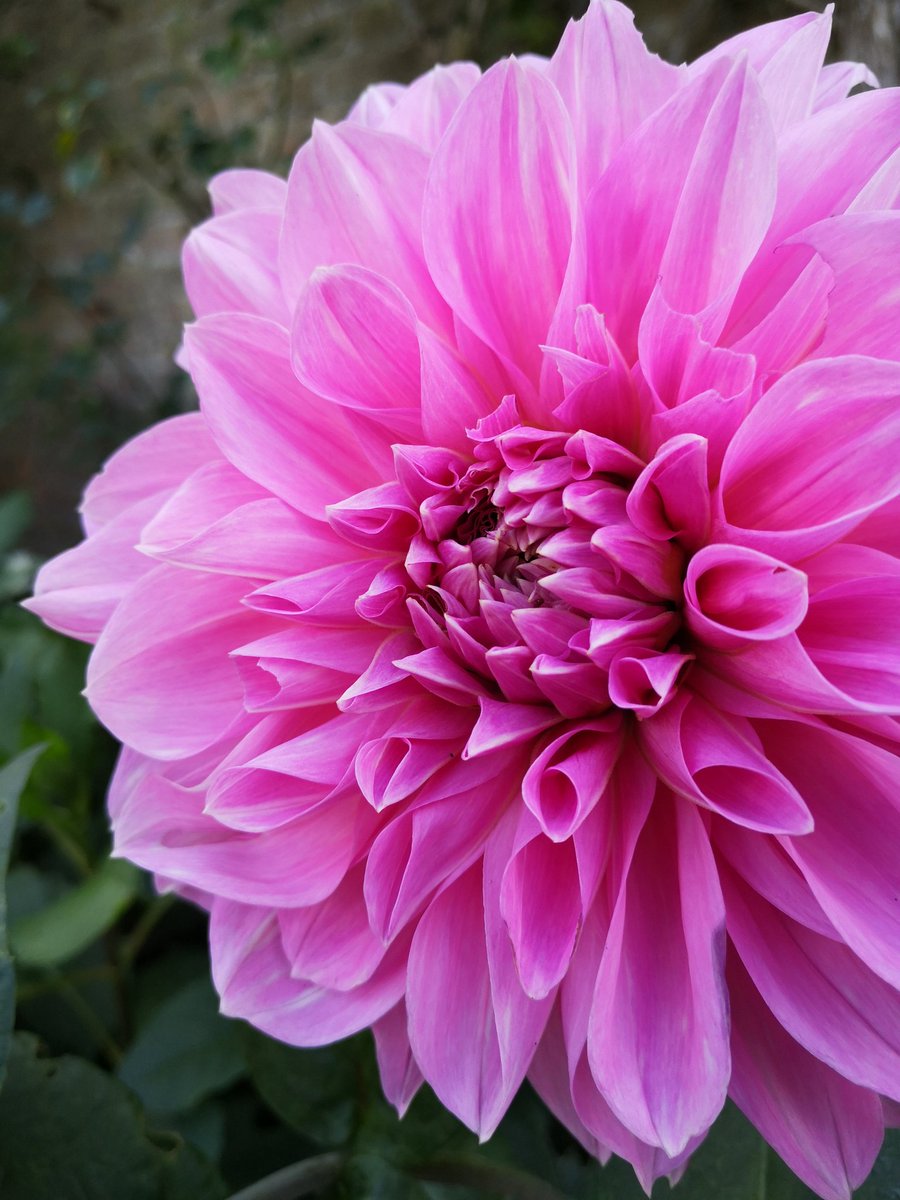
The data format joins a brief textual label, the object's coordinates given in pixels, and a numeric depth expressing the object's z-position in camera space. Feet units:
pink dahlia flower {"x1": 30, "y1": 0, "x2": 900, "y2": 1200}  0.37
